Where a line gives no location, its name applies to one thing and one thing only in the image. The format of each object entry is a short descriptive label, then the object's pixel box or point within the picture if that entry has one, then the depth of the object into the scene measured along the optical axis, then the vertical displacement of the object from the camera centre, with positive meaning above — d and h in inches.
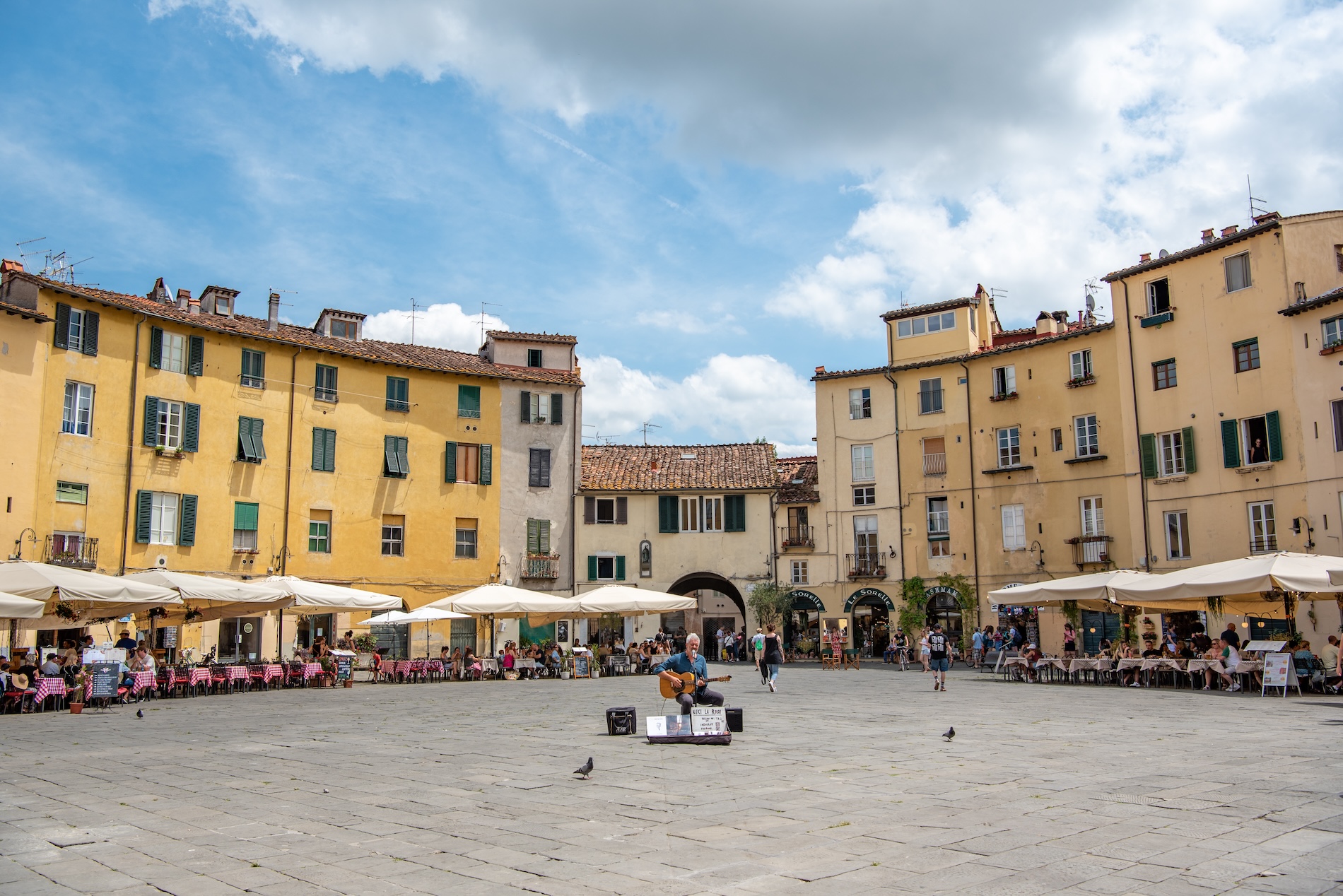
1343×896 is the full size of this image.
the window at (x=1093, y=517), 1427.2 +117.5
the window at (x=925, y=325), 1665.8 +440.4
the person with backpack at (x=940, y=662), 919.0 -47.2
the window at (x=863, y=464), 1701.5 +225.9
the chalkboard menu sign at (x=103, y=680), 792.9 -48.1
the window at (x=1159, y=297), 1344.7 +385.4
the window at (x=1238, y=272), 1236.5 +382.3
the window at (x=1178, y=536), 1301.7 +83.5
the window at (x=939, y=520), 1611.7 +129.4
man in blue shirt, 580.7 -33.8
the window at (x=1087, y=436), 1449.3 +228.1
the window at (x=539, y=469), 1668.3 +219.2
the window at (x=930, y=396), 1643.7 +321.4
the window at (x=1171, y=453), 1317.7 +186.4
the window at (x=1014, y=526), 1523.1 +112.1
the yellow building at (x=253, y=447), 1172.5 +210.0
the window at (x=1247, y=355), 1219.1 +282.4
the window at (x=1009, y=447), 1547.7 +229.2
